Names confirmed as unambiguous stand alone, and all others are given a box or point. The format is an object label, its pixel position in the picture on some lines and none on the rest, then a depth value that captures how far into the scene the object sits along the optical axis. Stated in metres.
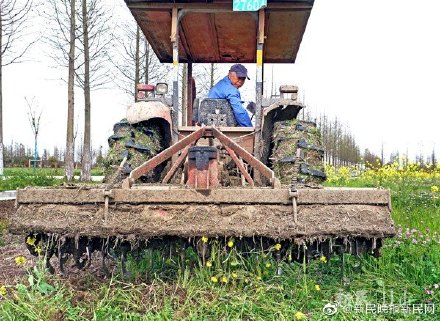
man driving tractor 5.01
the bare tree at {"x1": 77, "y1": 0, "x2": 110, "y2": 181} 19.20
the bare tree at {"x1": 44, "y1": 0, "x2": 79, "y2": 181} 18.50
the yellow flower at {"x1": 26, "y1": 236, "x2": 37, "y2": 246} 3.23
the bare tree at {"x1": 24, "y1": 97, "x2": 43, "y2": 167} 21.92
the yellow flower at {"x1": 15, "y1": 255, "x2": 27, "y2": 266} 3.25
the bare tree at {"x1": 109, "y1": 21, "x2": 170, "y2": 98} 19.89
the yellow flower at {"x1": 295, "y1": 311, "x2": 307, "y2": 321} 2.84
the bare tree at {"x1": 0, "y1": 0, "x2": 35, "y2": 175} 16.31
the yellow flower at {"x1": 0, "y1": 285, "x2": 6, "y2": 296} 3.11
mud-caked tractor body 3.08
